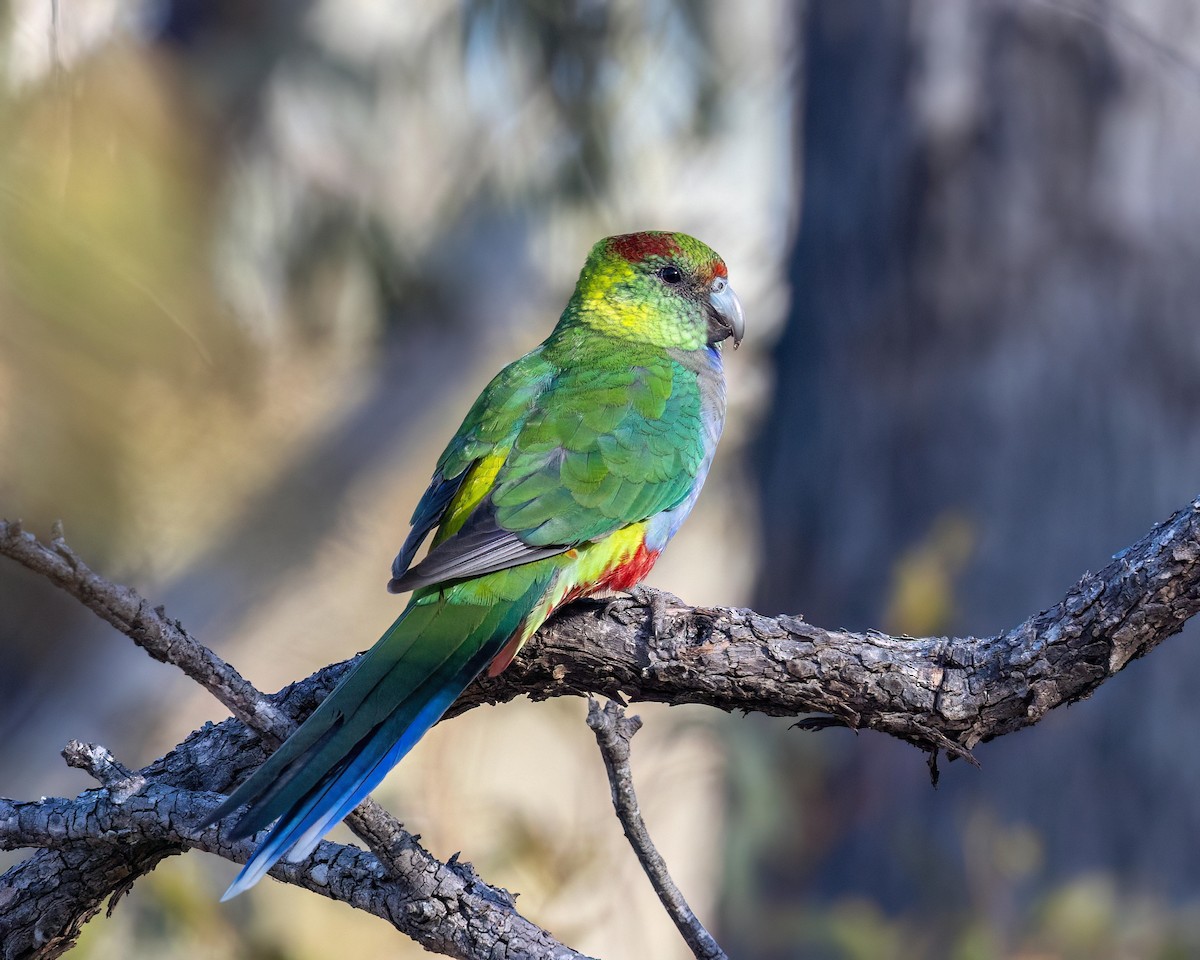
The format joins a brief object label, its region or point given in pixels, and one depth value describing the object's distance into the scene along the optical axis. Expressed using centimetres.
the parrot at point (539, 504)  646
